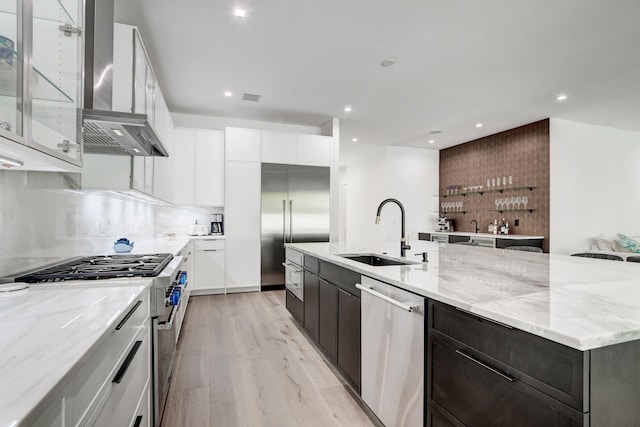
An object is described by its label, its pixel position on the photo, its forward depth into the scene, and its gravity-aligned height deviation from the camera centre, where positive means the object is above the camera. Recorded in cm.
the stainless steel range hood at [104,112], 159 +51
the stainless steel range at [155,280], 153 -33
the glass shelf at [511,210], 562 +16
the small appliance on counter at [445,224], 729 -14
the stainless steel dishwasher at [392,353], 138 -68
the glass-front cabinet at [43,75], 93 +49
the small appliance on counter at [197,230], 500 -23
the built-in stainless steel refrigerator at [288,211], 511 +9
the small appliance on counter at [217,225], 513 -15
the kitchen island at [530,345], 81 -38
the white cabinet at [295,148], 518 +116
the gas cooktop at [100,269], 147 -30
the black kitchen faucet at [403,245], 232 -21
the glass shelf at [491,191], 570 +56
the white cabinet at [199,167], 487 +78
